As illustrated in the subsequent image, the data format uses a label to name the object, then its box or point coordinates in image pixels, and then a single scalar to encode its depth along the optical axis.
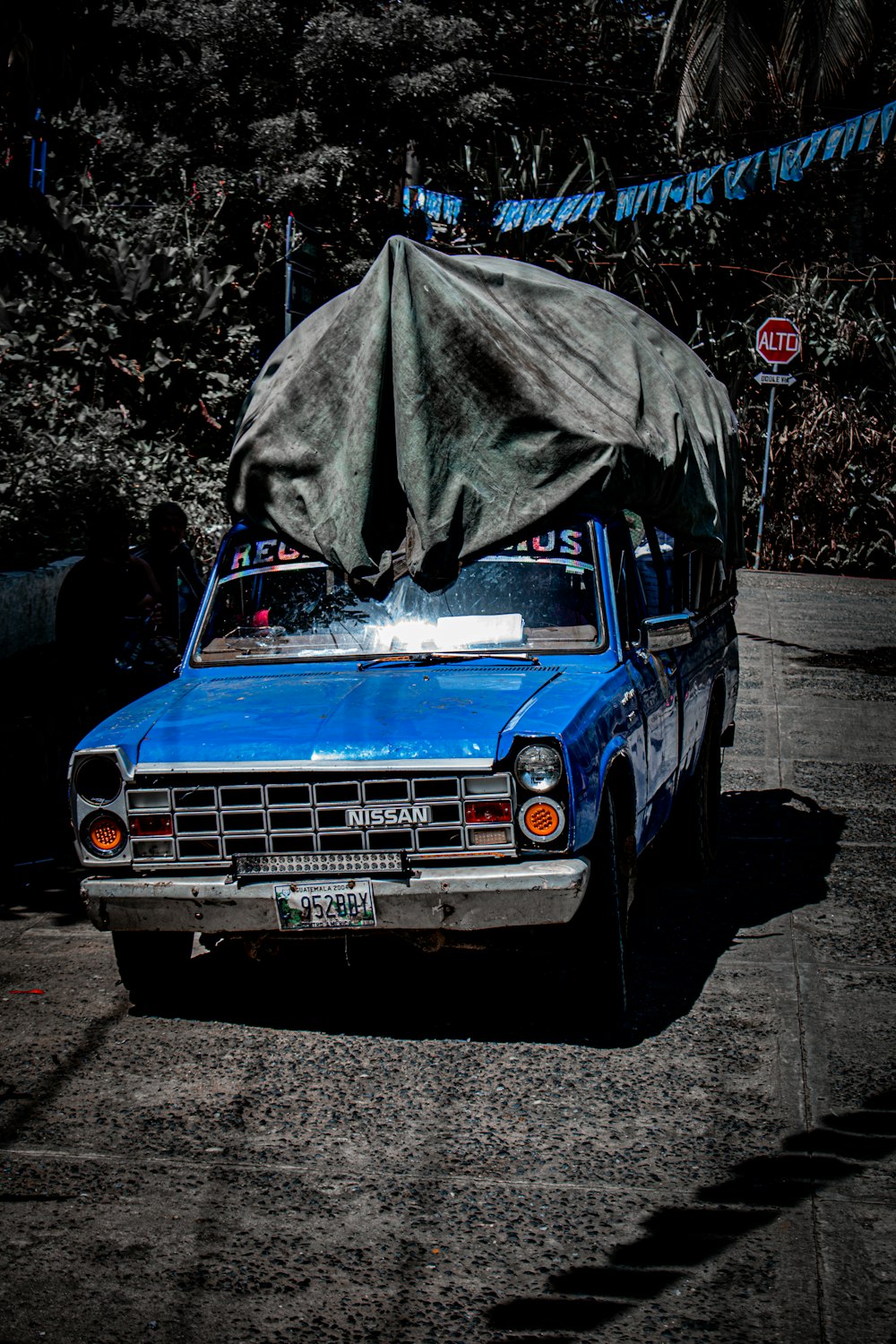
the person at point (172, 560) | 8.97
